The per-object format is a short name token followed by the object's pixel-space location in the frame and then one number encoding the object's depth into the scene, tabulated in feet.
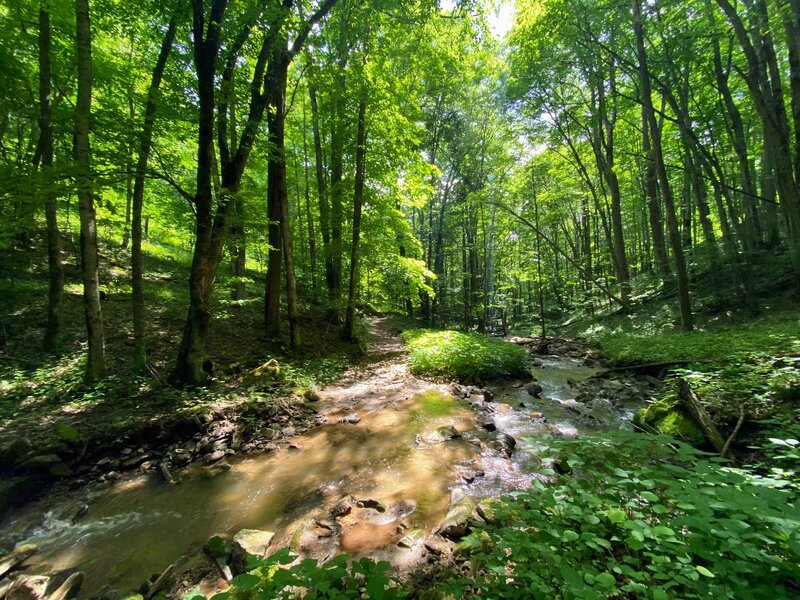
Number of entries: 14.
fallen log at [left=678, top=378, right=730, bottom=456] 13.29
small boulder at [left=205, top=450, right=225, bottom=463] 16.11
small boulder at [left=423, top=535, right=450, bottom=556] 9.22
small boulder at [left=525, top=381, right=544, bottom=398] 25.33
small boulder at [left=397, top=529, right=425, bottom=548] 9.84
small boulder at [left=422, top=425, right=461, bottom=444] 17.46
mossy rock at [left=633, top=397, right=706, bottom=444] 14.29
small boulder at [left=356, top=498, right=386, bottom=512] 11.96
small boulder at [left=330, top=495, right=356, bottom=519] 11.68
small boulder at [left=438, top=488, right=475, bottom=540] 9.75
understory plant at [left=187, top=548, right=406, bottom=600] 6.36
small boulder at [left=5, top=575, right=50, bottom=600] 8.85
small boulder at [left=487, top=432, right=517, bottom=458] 15.78
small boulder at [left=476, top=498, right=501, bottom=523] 9.89
